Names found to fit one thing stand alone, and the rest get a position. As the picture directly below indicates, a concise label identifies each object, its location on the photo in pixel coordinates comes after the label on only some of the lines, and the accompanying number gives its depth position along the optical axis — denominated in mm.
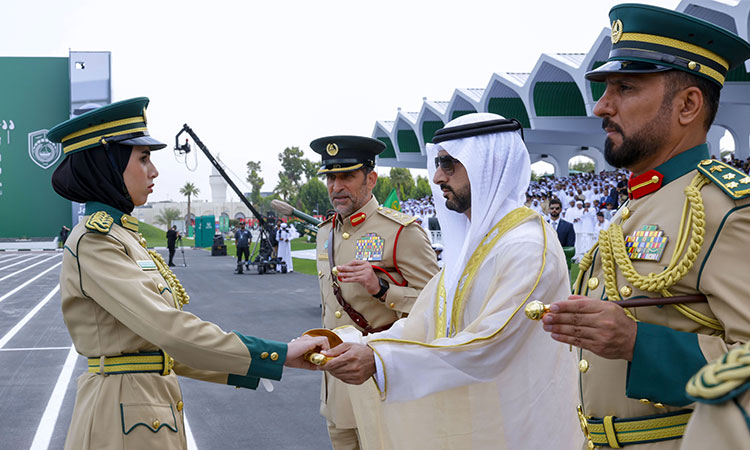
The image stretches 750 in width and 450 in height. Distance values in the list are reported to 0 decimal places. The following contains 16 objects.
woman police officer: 2373
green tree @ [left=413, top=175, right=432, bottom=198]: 83619
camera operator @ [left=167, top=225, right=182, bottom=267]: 27408
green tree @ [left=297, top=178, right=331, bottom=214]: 75250
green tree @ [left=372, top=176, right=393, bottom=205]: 74438
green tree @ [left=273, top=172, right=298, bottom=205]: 84531
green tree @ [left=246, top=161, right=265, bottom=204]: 90250
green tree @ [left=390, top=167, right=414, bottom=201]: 86312
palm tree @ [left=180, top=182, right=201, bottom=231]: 96394
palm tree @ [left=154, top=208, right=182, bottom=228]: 84625
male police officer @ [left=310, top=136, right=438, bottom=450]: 3703
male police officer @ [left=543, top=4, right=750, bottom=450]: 1564
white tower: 113000
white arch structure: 26359
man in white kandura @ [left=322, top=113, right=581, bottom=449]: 2266
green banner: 52562
